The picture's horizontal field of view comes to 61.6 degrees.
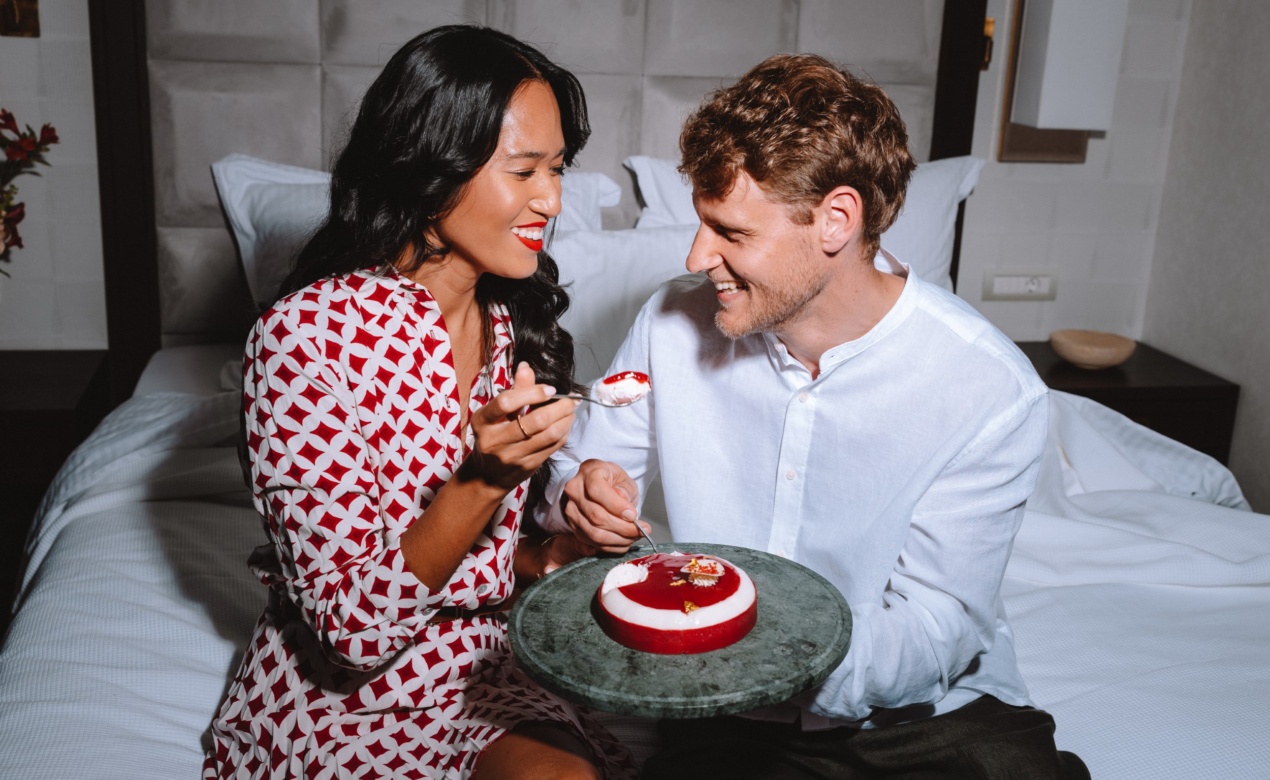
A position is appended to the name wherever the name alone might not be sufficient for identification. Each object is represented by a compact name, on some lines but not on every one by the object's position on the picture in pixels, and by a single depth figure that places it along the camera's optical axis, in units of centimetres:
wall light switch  321
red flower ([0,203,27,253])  265
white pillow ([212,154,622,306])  246
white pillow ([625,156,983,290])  270
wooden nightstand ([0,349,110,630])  246
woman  120
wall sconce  282
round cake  99
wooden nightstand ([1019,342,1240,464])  288
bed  147
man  131
